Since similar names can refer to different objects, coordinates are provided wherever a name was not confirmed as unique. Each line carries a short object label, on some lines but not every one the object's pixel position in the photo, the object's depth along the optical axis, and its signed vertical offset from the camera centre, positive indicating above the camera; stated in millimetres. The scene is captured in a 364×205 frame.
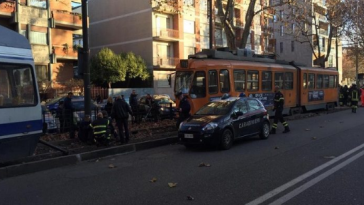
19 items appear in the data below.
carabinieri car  9742 -1194
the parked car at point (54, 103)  19219 -1051
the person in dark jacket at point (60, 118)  12266 -1149
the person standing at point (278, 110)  13289 -1081
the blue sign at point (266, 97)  16797 -782
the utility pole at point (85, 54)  10672 +915
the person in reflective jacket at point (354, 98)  21766 -1103
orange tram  14312 +114
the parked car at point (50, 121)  12004 -1242
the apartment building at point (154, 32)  38438 +5984
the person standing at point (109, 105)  14400 -864
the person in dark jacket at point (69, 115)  11805 -1051
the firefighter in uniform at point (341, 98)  28906 -1485
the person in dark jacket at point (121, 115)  11039 -969
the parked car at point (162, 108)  16381 -1183
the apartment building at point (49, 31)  29031 +4755
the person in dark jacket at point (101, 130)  10383 -1339
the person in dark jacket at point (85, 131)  10852 -1439
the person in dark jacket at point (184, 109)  12883 -950
